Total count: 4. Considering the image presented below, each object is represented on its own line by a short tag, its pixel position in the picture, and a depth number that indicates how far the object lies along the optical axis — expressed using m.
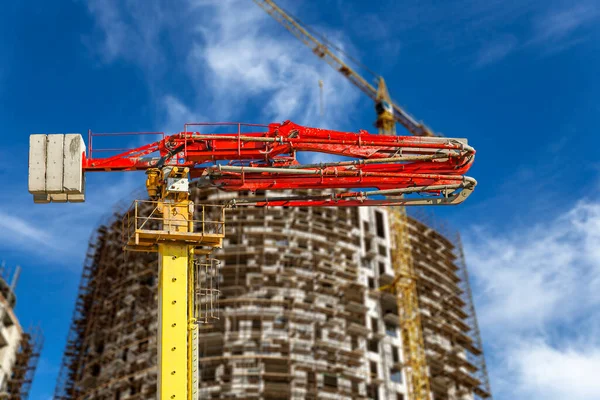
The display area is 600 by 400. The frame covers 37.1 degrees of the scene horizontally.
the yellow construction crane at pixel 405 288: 88.88
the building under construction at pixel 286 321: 78.69
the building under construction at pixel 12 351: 87.81
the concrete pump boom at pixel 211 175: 29.75
